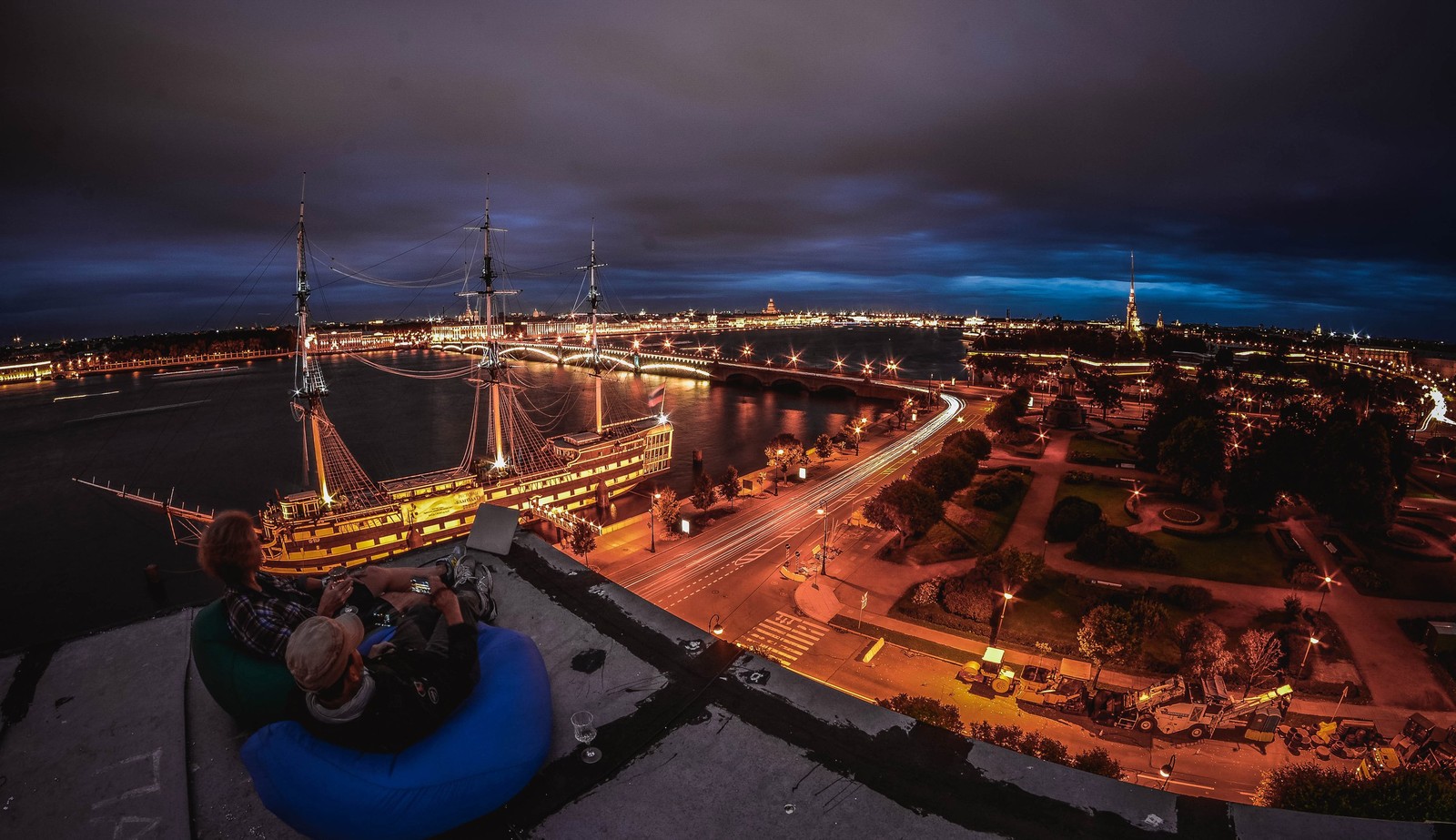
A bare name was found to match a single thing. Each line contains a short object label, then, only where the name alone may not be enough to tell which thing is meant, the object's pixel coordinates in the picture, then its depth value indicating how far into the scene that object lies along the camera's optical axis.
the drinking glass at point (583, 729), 4.54
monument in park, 52.09
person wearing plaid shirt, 3.90
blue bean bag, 3.35
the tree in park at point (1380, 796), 9.05
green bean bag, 4.03
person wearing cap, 3.04
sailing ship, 30.52
